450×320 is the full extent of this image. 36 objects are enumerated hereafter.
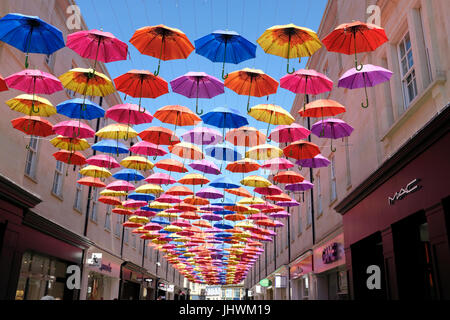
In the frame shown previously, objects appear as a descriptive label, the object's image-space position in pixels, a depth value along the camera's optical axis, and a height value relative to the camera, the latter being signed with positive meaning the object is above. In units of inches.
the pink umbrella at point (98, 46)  380.5 +216.9
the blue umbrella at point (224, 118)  495.5 +205.2
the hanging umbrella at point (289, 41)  364.5 +215.6
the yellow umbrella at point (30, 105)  444.5 +195.7
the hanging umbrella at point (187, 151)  573.9 +192.7
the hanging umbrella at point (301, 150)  501.0 +172.0
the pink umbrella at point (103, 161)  599.8 +185.1
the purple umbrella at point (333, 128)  482.0 +189.7
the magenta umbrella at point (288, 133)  492.4 +186.9
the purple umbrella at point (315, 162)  568.1 +178.7
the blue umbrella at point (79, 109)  473.4 +202.8
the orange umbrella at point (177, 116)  489.7 +202.7
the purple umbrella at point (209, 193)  745.6 +179.9
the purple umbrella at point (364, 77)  379.9 +195.4
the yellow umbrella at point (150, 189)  732.7 +181.3
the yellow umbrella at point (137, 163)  608.4 +187.5
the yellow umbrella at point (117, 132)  517.7 +196.2
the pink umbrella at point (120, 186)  690.4 +175.7
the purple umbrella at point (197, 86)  440.5 +213.6
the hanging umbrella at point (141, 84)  420.2 +206.2
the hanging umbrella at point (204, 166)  625.5 +188.8
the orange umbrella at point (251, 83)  406.0 +203.2
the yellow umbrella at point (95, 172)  650.2 +185.4
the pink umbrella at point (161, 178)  705.6 +191.7
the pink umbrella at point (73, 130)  502.5 +192.2
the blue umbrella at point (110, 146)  563.5 +195.0
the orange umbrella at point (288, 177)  608.8 +171.0
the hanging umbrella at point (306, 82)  408.8 +204.0
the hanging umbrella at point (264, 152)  542.9 +184.1
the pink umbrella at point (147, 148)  573.0 +194.1
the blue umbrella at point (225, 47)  387.2 +223.7
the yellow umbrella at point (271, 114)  459.2 +194.1
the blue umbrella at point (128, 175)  662.5 +184.7
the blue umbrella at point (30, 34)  354.6 +213.8
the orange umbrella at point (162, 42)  368.2 +214.8
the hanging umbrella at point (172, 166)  621.9 +187.9
